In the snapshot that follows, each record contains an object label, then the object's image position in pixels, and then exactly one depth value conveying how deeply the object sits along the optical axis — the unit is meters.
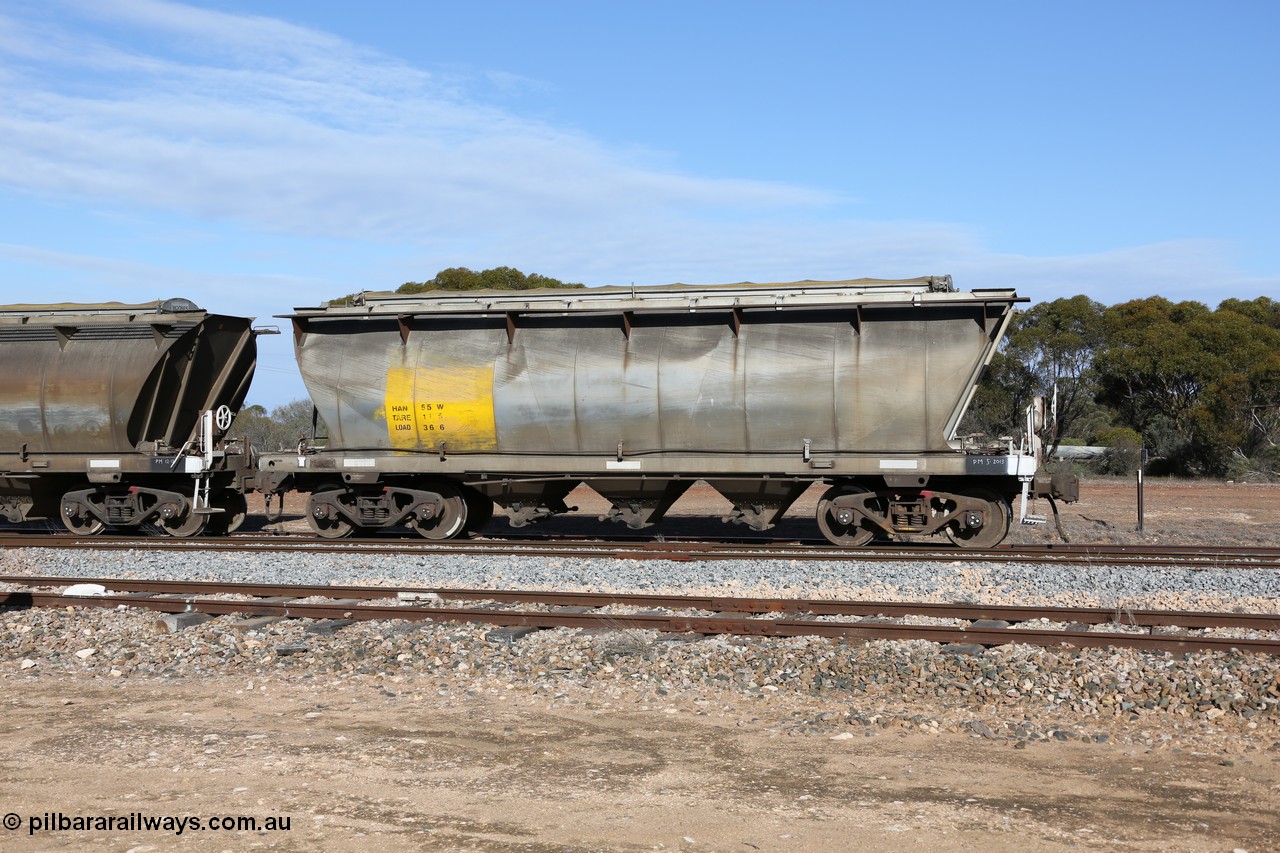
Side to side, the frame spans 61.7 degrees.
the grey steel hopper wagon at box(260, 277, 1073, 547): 14.86
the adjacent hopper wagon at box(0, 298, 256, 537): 17.77
